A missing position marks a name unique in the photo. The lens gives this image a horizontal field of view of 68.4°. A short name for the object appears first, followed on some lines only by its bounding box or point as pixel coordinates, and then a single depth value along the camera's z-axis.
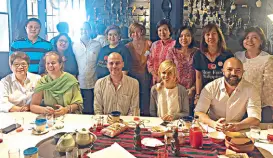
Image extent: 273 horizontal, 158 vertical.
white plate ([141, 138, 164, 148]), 1.25
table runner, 1.18
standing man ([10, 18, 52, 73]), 2.44
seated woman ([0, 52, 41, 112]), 1.93
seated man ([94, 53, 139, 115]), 1.90
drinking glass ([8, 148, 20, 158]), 1.11
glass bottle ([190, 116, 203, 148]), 1.24
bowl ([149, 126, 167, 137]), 1.35
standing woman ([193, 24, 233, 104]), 2.04
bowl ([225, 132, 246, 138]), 1.27
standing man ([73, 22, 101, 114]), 2.54
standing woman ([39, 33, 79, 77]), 2.48
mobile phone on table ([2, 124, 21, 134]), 1.45
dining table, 1.20
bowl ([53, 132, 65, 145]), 1.28
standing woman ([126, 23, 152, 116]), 2.46
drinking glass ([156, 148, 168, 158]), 1.12
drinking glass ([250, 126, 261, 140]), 1.37
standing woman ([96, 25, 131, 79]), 2.38
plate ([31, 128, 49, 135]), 1.43
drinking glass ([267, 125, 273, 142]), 1.32
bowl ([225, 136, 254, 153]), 1.19
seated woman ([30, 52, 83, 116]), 1.88
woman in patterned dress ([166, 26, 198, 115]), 2.23
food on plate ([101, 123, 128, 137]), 1.37
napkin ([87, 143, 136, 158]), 1.16
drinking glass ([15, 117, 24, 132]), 1.48
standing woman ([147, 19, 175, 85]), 2.32
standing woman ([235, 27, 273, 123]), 1.97
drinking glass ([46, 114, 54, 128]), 1.53
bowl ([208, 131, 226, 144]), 1.30
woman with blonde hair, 1.72
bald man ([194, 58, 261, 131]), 1.63
